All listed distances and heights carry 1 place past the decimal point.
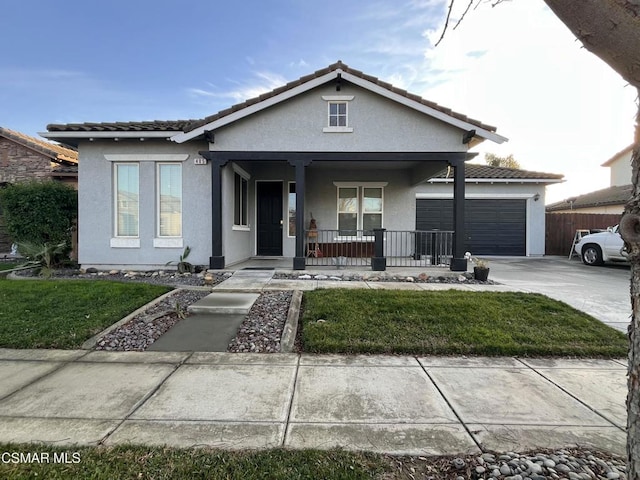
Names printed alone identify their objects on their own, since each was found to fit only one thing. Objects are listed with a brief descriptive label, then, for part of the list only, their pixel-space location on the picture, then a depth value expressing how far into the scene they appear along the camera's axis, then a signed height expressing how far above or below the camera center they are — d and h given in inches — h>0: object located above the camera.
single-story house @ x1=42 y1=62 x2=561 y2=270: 327.0 +86.1
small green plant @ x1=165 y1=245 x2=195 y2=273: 334.3 -32.6
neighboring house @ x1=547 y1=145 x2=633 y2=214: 714.8 +99.8
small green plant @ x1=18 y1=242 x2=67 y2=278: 323.0 -22.7
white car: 446.6 -17.9
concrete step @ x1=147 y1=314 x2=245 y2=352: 163.8 -56.8
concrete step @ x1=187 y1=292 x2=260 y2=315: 211.8 -49.0
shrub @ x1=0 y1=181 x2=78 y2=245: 332.2 +21.6
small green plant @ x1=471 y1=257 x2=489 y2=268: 308.1 -28.6
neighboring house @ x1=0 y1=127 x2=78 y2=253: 580.1 +135.7
